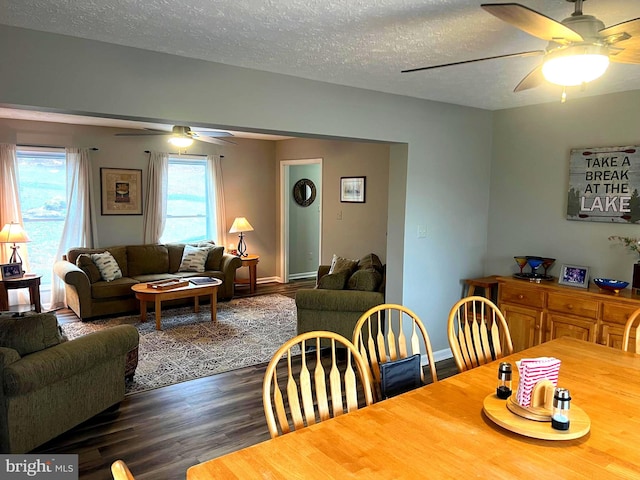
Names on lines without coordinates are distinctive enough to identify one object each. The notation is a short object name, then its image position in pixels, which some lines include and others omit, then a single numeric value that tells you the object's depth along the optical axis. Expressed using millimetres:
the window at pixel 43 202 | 6209
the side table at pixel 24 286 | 5418
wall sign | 3762
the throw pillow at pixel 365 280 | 4559
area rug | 4180
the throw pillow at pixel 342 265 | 5043
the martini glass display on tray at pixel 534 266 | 4227
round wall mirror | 8336
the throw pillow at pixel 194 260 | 6754
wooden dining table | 1384
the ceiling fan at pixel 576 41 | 1572
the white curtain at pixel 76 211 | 6336
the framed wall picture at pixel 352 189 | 6273
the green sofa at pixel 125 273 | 5691
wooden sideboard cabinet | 3574
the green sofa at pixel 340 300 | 4449
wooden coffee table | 5402
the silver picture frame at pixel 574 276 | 3959
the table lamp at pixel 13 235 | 5605
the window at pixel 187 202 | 7352
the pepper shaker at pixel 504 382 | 1821
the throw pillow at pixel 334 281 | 4629
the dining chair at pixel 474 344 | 2385
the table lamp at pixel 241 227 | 7500
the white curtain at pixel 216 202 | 7582
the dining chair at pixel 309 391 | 1701
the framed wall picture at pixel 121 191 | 6637
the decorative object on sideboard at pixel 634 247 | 3650
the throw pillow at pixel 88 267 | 5820
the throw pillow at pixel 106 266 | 5953
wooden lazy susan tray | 1564
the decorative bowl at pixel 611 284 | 3654
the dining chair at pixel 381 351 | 2158
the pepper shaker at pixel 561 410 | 1586
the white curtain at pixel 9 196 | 5906
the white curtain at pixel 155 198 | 6969
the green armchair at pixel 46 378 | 2650
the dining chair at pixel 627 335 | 2549
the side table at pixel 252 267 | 7334
